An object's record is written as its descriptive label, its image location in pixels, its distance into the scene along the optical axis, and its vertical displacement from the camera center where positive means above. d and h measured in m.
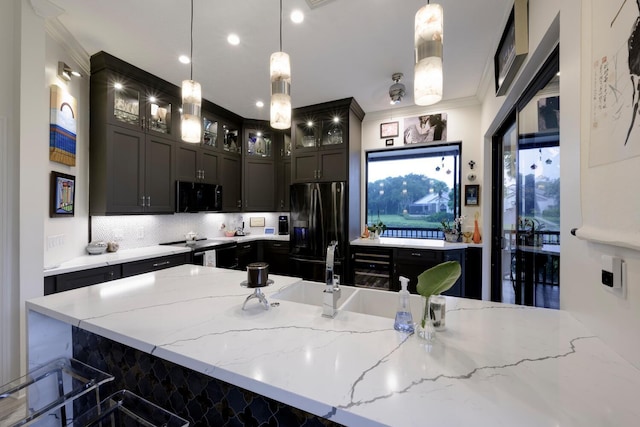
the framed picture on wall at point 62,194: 2.31 +0.18
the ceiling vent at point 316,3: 1.94 +1.62
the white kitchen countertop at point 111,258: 2.16 -0.45
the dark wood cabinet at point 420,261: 3.26 -0.63
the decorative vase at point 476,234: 3.43 -0.29
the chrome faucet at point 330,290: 1.14 -0.35
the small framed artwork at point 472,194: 3.57 +0.27
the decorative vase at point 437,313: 1.00 -0.40
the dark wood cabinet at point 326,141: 3.72 +1.11
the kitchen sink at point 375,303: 1.47 -0.54
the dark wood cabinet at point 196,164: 3.47 +0.72
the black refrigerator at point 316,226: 3.66 -0.19
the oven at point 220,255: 3.38 -0.59
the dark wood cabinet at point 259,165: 4.52 +0.87
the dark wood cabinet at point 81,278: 2.07 -0.57
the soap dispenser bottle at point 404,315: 0.99 -0.41
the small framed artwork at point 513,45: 1.65 +1.18
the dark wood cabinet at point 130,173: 2.71 +0.47
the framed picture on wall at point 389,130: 4.04 +1.34
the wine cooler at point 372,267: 3.50 -0.76
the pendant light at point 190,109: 1.62 +0.67
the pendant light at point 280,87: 1.38 +0.69
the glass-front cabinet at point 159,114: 3.09 +1.26
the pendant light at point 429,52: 1.04 +0.67
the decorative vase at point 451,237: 3.60 -0.34
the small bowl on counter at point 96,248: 2.69 -0.36
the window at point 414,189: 3.90 +0.40
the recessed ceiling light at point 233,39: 2.33 +1.62
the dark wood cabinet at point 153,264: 2.59 -0.56
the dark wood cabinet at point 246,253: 4.10 -0.67
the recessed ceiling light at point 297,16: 2.05 +1.62
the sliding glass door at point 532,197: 1.56 +0.12
